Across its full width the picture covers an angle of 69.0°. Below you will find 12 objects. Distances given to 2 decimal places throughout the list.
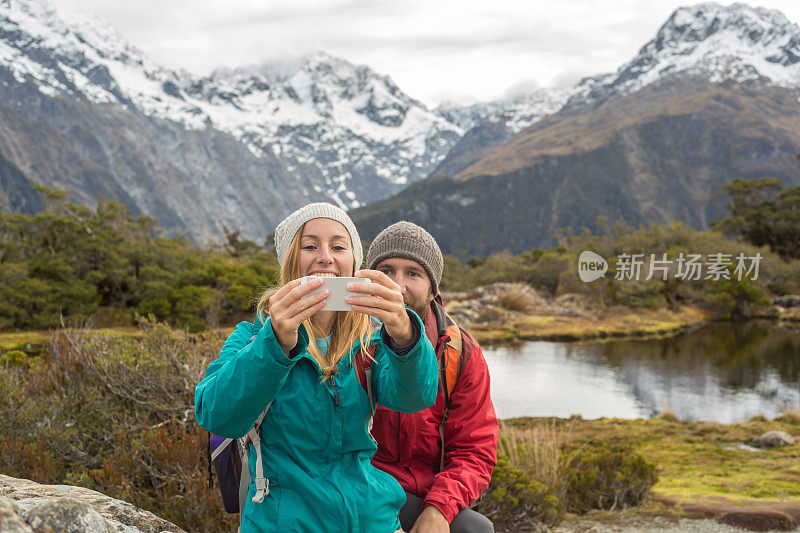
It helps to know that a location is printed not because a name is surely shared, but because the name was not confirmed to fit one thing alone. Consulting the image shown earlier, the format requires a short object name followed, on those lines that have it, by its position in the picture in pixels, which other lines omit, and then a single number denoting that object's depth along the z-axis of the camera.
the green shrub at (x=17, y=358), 6.39
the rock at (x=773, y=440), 9.25
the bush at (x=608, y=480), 5.39
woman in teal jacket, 1.55
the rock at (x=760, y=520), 4.73
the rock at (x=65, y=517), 1.37
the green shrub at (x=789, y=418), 11.21
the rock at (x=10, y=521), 1.23
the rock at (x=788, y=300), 31.43
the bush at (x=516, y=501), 4.15
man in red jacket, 2.20
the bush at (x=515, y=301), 30.41
